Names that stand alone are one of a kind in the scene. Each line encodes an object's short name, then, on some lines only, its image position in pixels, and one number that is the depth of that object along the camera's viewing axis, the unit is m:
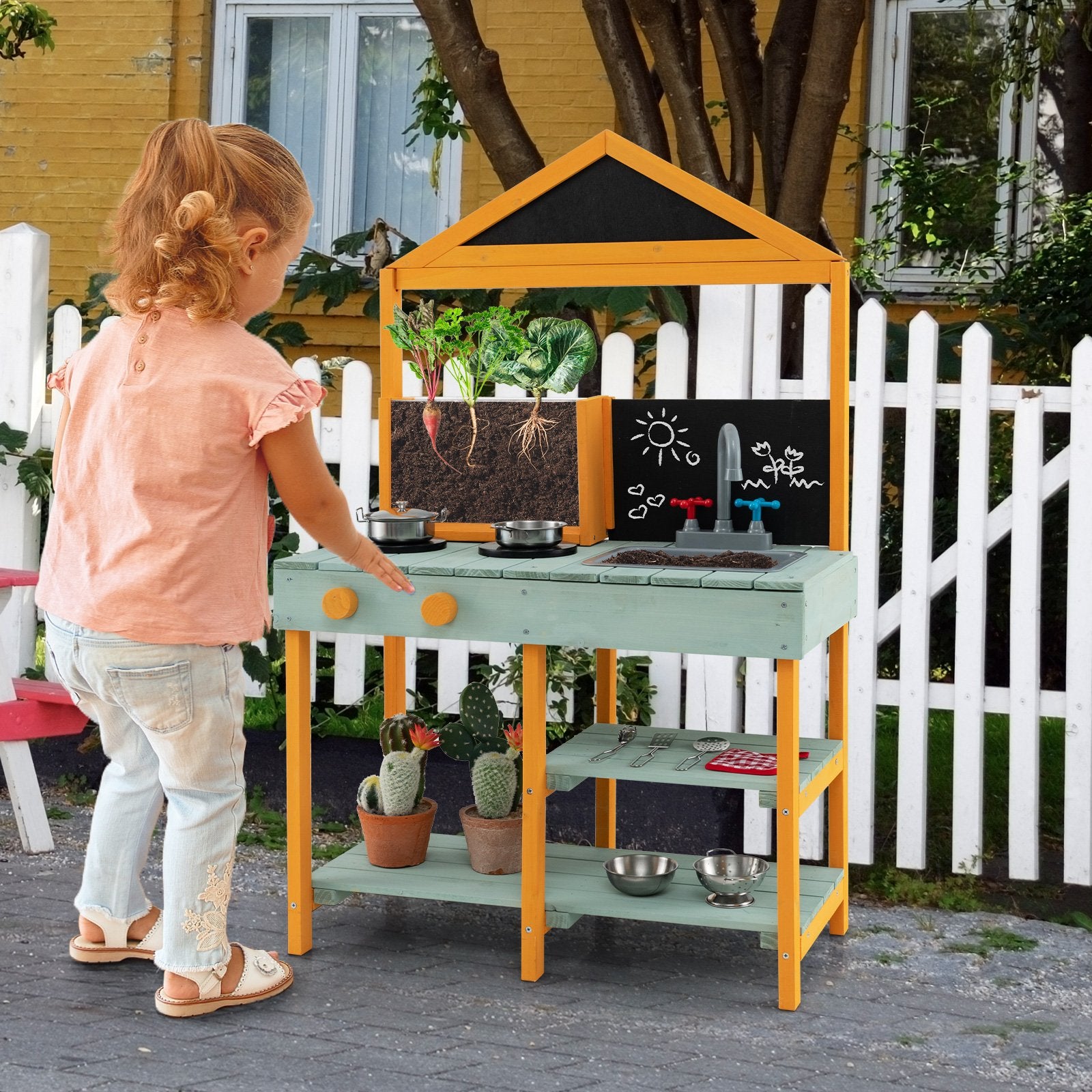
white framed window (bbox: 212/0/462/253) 9.09
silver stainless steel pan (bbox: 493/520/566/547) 3.62
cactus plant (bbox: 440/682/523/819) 3.88
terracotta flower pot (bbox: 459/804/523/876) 3.82
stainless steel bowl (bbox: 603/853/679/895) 3.62
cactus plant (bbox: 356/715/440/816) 3.91
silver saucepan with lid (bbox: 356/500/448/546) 3.72
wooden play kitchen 3.36
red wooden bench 4.50
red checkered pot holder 3.53
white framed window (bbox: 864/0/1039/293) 8.29
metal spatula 3.66
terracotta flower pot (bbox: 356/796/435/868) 3.86
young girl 3.06
